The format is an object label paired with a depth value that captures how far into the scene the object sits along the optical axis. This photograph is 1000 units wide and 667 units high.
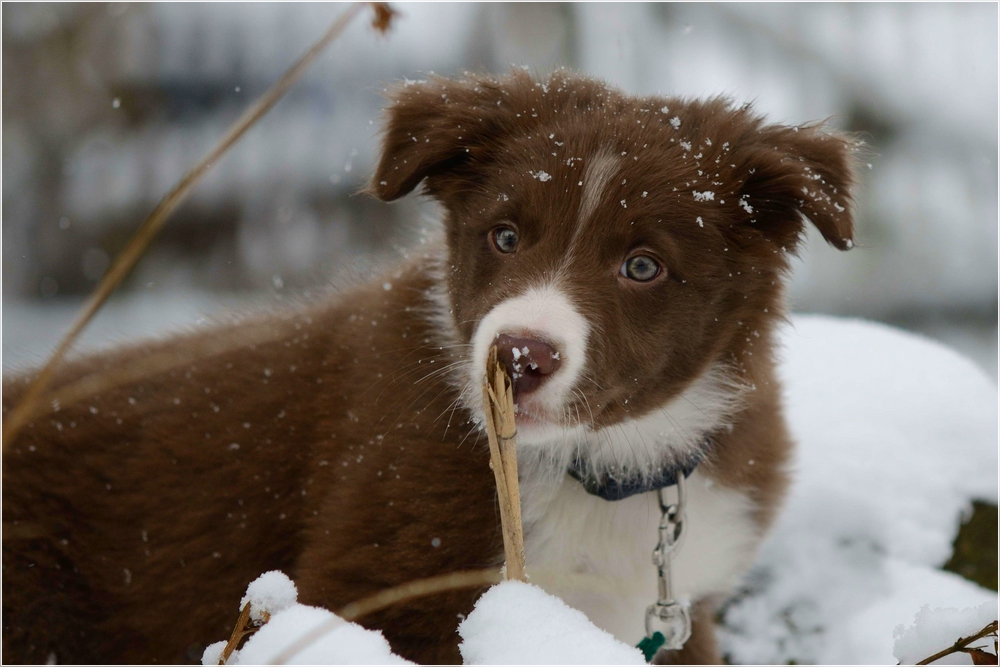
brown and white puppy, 2.23
